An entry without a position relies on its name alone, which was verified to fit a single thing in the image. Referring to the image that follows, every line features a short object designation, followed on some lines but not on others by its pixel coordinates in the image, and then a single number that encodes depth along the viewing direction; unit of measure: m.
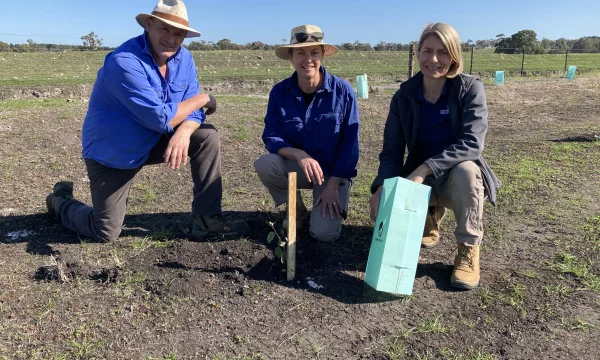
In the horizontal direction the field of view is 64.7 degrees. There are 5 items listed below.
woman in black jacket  2.84
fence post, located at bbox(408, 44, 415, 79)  14.79
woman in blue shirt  3.32
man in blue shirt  3.02
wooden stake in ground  2.79
